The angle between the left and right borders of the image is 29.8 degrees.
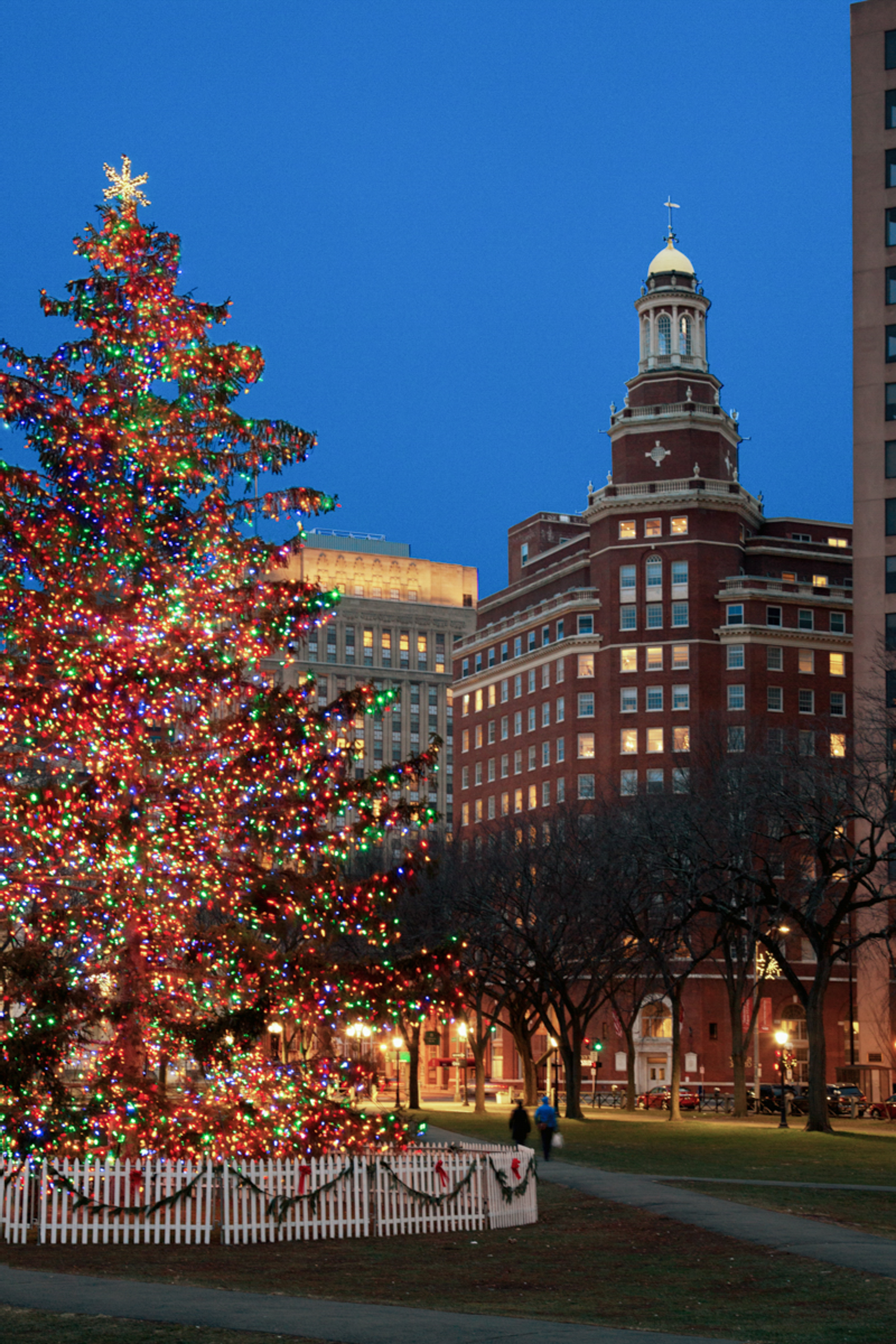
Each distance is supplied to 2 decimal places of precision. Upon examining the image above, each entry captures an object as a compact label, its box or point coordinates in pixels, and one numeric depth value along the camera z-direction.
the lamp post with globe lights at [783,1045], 62.34
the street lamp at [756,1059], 94.38
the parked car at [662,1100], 89.94
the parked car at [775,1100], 81.00
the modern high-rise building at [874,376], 98.94
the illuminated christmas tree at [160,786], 22.55
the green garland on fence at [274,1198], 22.34
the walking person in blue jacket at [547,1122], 39.50
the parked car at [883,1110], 77.25
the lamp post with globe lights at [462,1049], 95.97
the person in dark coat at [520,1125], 37.03
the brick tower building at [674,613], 123.19
